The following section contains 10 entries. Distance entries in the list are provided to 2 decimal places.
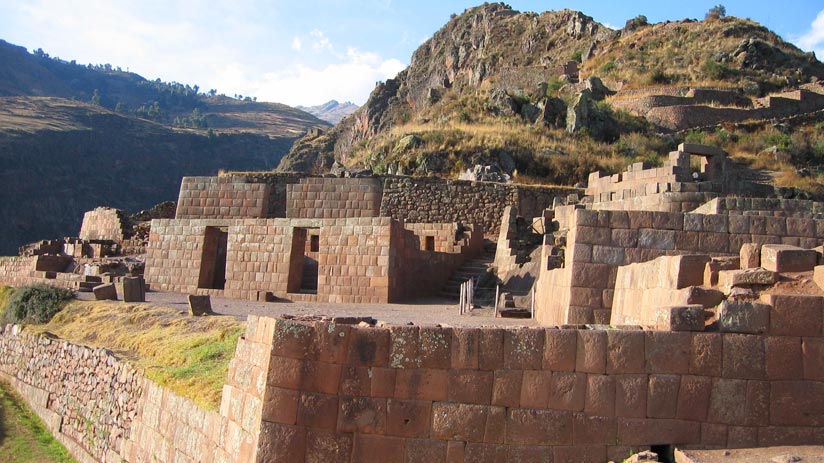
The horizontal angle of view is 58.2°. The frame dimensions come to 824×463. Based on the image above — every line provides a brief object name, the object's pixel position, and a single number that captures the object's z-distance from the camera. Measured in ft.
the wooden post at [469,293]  52.11
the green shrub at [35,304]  61.16
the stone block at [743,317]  21.77
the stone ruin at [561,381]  21.66
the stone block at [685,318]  21.93
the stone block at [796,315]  21.56
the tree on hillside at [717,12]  196.54
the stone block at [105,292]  60.44
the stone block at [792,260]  23.22
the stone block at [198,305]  48.06
